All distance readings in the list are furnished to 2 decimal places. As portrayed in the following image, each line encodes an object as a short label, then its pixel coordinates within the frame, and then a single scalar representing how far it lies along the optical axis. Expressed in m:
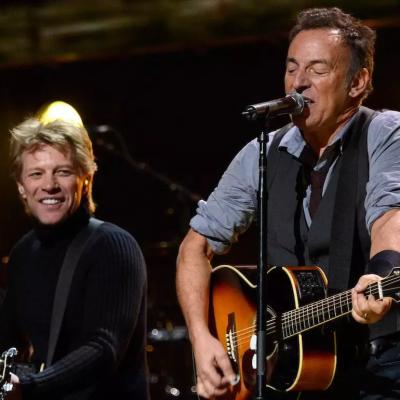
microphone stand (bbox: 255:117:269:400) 5.86
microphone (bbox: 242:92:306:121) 5.98
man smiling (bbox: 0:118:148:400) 7.97
